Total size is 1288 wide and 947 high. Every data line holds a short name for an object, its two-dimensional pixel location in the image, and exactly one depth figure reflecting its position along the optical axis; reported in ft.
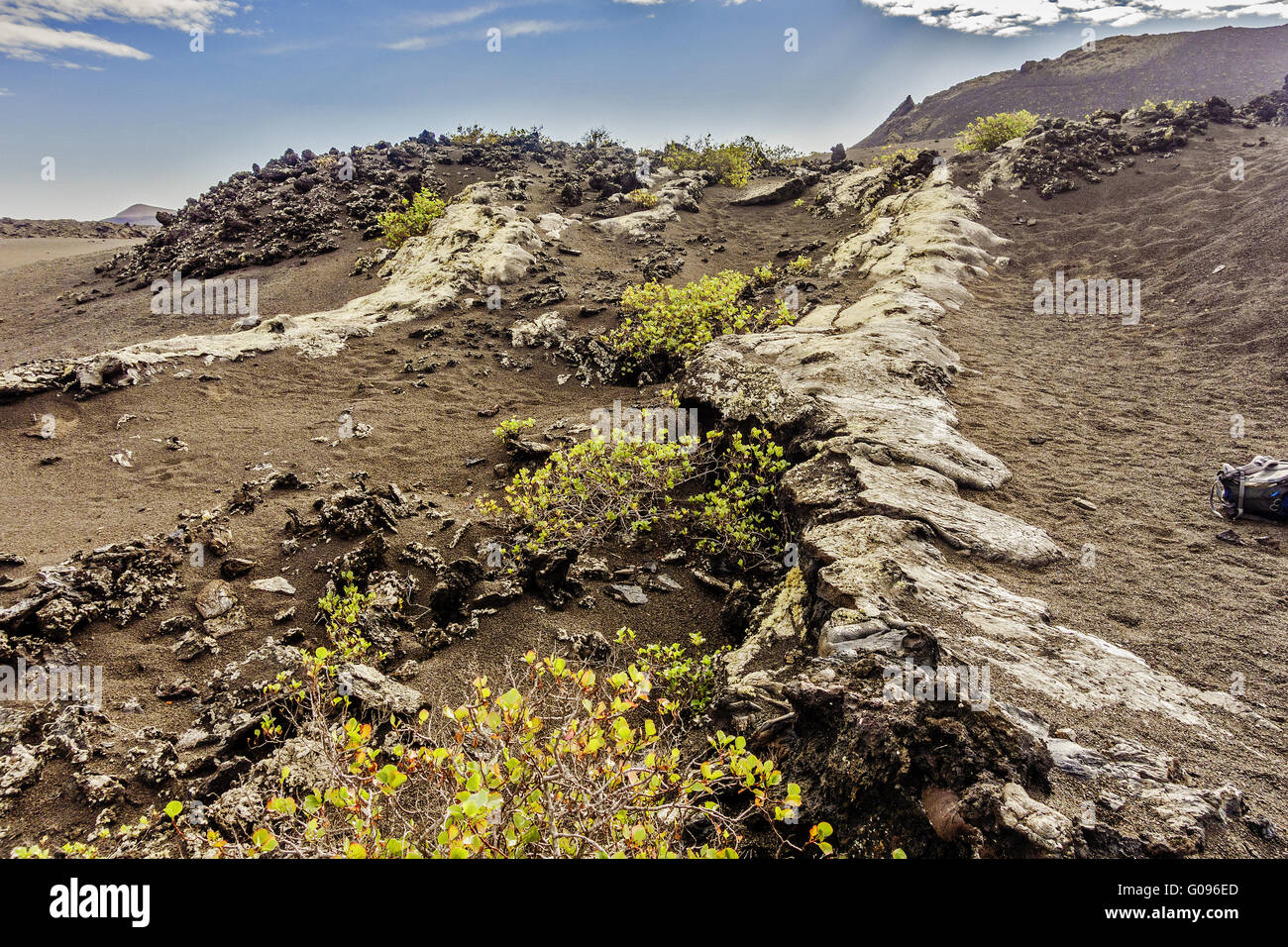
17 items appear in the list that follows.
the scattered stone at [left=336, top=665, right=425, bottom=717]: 11.72
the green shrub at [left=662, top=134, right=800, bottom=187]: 72.84
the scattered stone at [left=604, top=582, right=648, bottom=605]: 16.16
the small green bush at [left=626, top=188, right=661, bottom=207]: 59.26
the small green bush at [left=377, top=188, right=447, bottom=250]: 50.70
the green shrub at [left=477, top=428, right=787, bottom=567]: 17.47
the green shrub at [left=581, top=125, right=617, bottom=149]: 100.01
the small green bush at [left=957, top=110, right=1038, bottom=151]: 59.26
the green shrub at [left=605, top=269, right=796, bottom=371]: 30.42
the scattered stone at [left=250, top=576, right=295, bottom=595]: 16.34
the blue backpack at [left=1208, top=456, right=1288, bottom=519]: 14.17
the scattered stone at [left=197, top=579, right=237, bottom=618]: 15.25
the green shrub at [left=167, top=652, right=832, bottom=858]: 5.96
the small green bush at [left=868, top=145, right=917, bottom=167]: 64.55
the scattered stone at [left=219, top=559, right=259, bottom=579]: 16.83
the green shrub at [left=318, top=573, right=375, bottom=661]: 13.66
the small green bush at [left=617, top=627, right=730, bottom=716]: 11.96
